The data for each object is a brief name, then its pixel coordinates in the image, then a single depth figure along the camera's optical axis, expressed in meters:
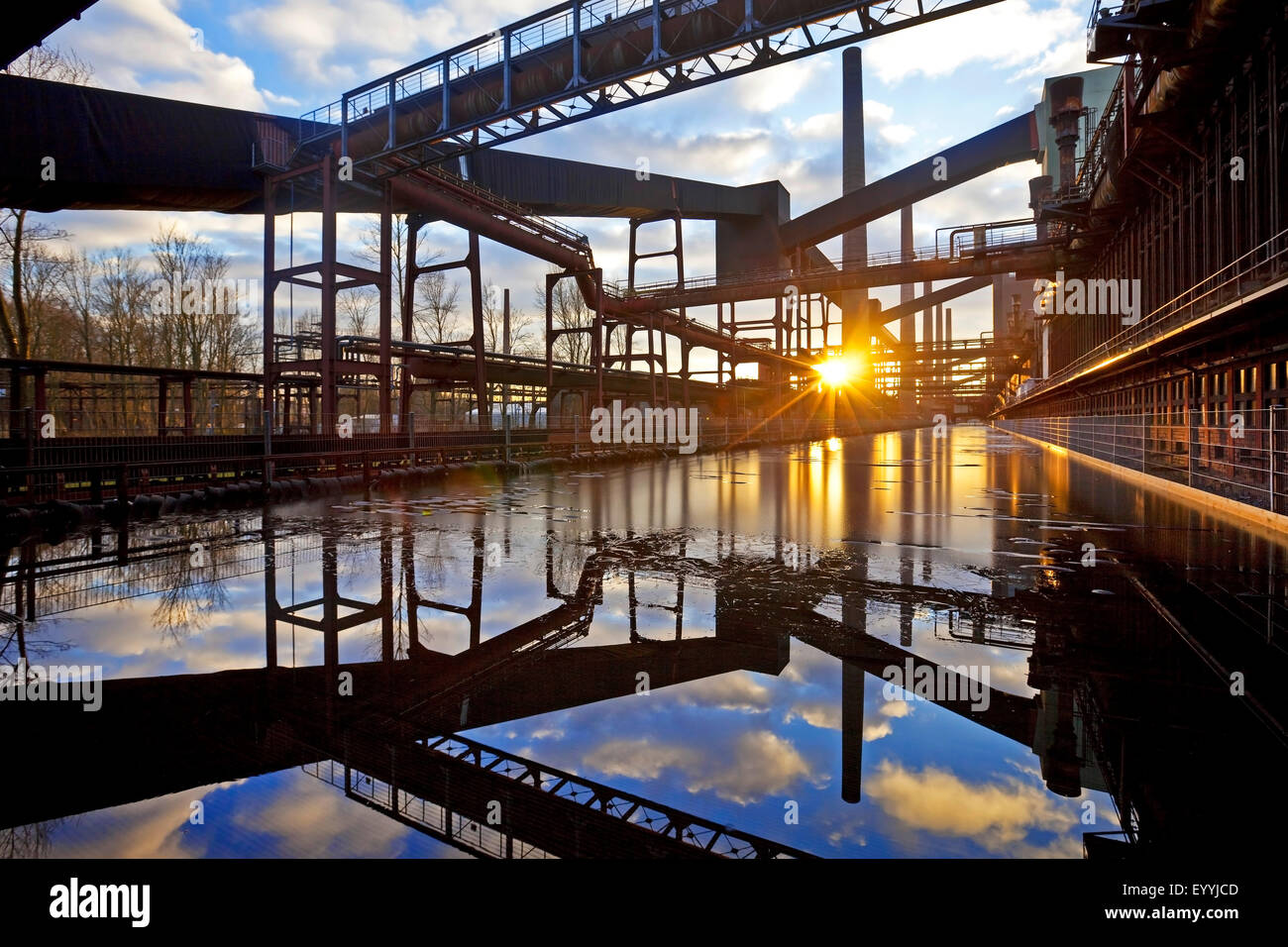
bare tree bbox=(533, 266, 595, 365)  53.81
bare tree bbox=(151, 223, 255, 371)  31.86
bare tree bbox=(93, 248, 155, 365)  31.09
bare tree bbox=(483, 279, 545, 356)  53.34
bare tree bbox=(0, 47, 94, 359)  22.16
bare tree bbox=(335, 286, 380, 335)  43.72
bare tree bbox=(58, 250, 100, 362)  29.45
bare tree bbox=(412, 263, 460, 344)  44.72
